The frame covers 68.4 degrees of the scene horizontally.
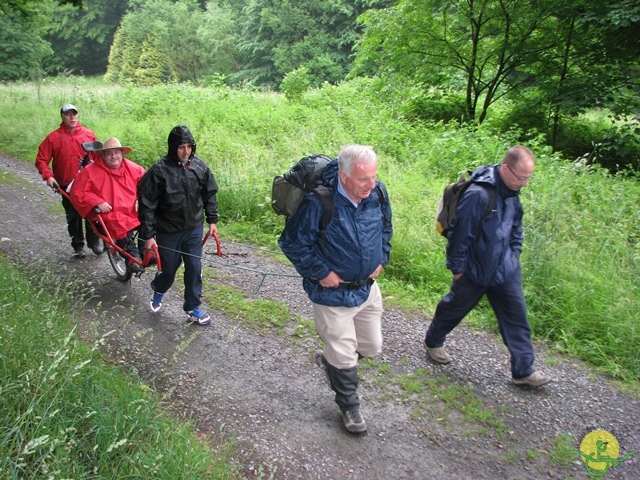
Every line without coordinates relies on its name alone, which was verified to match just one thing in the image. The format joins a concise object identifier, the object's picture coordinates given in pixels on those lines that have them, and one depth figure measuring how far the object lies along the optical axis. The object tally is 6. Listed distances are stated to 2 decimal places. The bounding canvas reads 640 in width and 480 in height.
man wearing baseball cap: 6.22
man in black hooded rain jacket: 4.34
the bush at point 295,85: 15.00
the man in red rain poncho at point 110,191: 5.14
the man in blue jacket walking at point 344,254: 3.08
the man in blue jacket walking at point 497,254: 3.64
